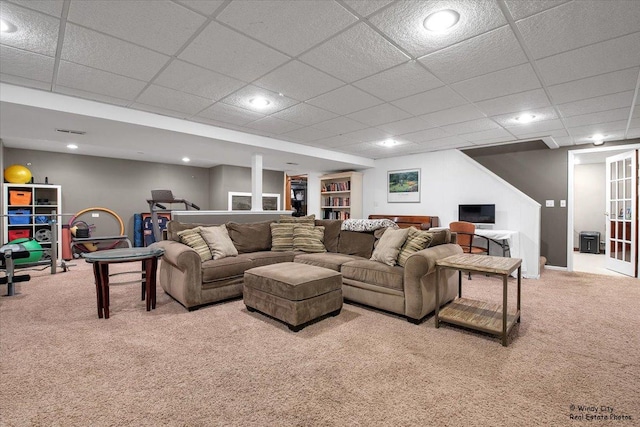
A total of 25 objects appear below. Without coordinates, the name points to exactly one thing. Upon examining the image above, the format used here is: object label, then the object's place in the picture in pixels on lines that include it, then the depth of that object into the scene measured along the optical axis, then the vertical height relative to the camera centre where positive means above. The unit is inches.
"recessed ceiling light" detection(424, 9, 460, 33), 75.8 +49.6
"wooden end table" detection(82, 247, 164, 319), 110.2 -20.0
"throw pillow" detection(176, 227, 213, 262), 135.3 -13.1
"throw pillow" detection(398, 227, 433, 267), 123.6 -12.7
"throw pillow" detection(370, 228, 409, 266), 126.0 -13.9
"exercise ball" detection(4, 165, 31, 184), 232.7 +28.8
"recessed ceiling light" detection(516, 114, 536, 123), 155.8 +50.1
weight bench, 141.3 -25.1
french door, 195.8 +0.8
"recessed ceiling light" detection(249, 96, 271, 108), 137.6 +51.2
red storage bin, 239.8 -16.8
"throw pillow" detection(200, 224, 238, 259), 140.4 -13.8
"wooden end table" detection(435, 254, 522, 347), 95.3 -35.4
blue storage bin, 235.3 -3.8
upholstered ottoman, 104.6 -28.8
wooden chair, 195.6 -14.3
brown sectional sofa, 111.7 -24.4
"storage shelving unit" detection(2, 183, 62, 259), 231.9 +0.9
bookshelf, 298.5 +18.6
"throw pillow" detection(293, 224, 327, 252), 168.4 -14.0
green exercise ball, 185.0 -22.4
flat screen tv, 223.0 -0.2
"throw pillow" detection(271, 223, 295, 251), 169.7 -13.5
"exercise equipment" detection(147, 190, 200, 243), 219.7 +9.8
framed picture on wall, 266.5 +24.7
